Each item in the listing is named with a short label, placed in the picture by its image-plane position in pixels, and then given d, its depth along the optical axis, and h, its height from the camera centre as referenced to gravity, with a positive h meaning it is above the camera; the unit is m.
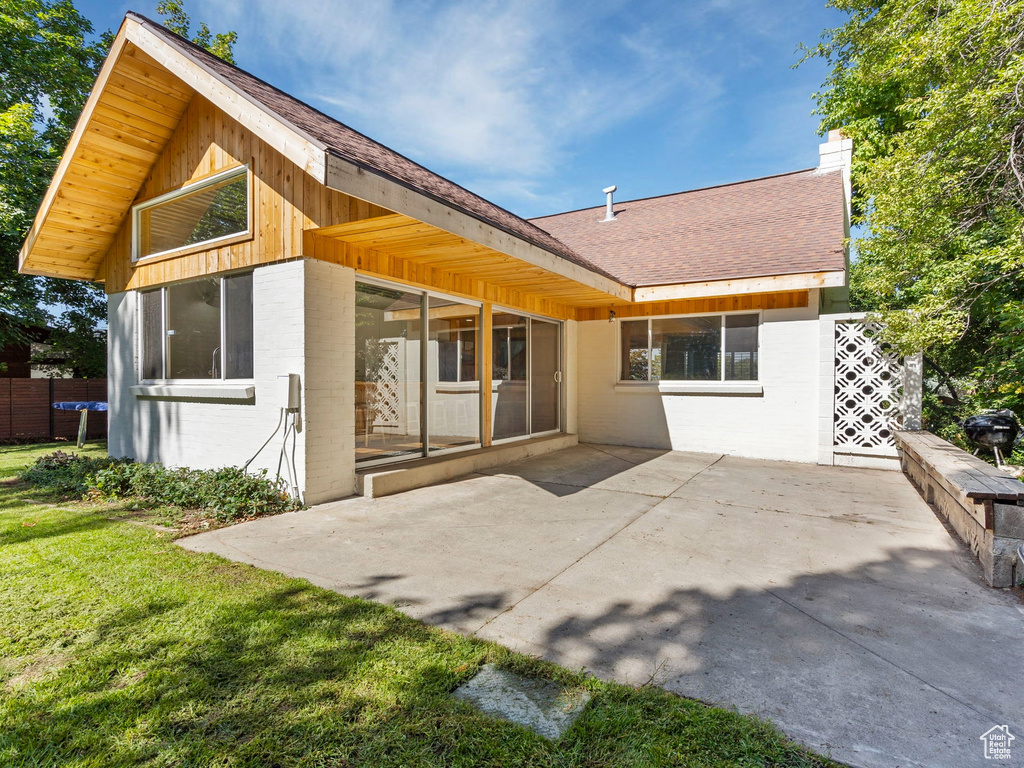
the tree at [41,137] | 9.31 +4.67
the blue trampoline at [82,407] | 9.73 -0.51
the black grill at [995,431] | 7.24 -0.87
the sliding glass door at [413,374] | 5.86 +0.05
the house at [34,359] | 13.52 +0.64
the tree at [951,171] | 5.20 +2.41
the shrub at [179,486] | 4.96 -1.20
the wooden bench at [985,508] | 3.09 -0.92
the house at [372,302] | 5.04 +1.06
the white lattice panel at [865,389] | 6.96 -0.23
